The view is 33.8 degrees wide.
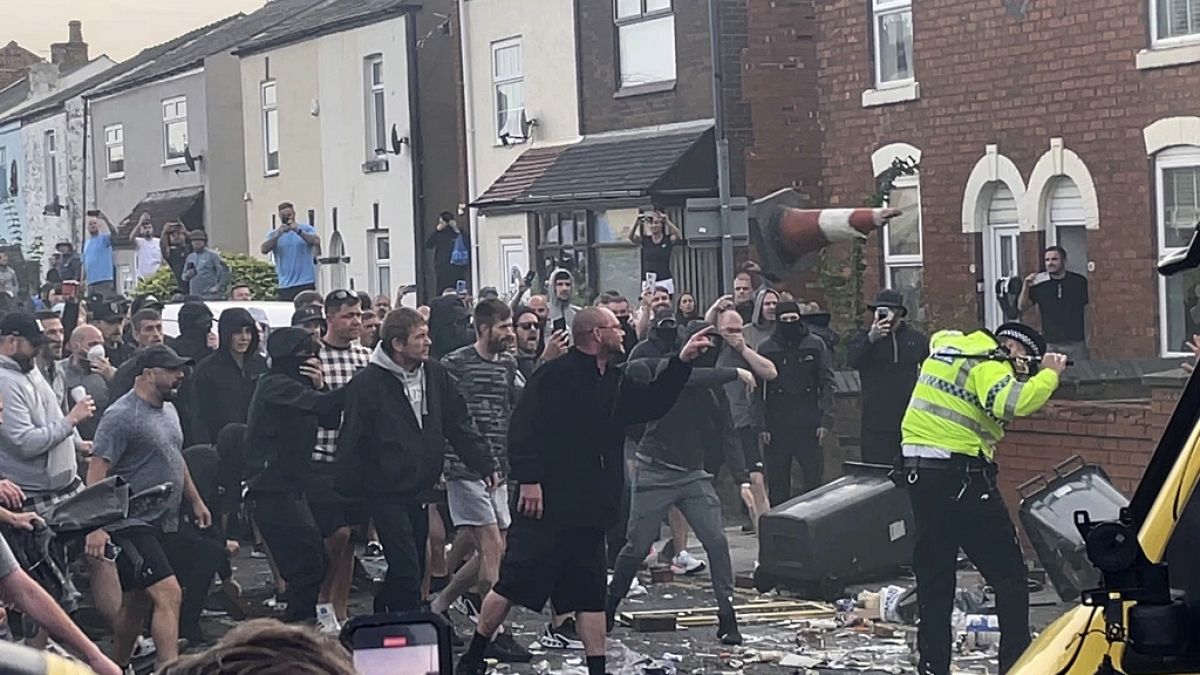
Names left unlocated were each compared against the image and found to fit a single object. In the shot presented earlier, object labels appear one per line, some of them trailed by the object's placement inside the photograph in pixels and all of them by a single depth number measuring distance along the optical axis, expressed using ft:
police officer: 30.91
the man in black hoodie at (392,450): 35.14
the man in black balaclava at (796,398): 49.37
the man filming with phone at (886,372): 43.50
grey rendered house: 121.70
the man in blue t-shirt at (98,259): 80.18
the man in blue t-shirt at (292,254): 72.33
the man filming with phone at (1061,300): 57.06
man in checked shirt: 37.14
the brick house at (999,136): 58.08
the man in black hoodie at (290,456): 35.68
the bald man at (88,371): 43.78
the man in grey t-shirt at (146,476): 32.48
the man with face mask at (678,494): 37.37
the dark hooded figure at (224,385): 41.75
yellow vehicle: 12.36
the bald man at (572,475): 32.22
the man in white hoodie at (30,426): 33.12
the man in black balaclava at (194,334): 46.83
